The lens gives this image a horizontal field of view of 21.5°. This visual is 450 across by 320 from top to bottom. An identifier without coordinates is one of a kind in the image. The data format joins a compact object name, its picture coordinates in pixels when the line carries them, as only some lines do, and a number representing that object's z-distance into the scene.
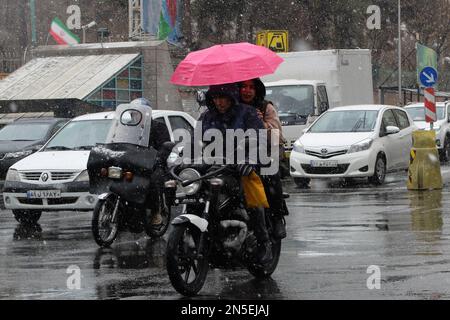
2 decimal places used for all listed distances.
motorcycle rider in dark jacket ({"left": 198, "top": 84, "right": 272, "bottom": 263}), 9.94
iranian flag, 55.84
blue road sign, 24.02
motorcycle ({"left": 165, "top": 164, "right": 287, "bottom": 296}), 9.25
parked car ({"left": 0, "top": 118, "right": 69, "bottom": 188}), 25.64
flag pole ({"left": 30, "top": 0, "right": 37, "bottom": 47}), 53.25
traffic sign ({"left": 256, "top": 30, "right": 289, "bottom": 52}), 37.88
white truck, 26.70
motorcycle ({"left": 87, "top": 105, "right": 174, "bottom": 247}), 13.59
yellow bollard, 20.70
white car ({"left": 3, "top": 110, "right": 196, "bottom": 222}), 15.52
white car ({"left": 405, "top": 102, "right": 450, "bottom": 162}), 32.50
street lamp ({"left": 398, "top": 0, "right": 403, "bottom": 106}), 55.59
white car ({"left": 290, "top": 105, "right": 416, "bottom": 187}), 22.33
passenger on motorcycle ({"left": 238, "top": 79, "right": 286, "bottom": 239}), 10.44
